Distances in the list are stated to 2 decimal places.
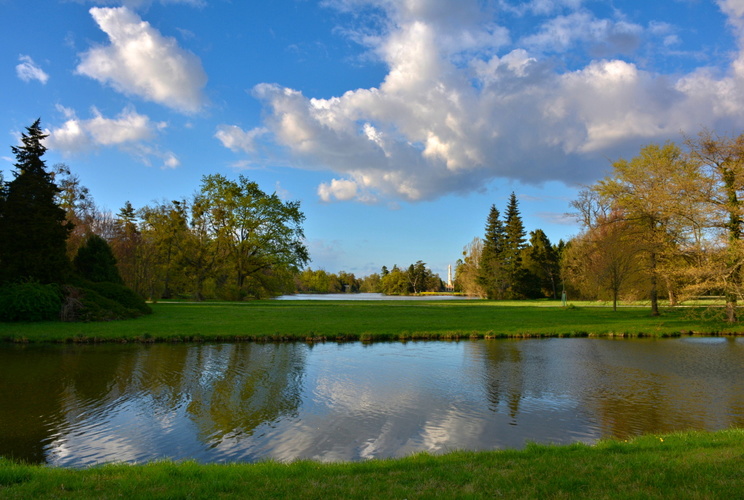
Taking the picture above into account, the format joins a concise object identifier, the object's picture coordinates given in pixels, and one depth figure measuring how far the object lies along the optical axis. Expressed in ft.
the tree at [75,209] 112.15
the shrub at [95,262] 92.62
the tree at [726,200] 68.74
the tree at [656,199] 74.18
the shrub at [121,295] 87.25
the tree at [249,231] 155.63
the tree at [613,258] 98.37
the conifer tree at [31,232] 77.10
